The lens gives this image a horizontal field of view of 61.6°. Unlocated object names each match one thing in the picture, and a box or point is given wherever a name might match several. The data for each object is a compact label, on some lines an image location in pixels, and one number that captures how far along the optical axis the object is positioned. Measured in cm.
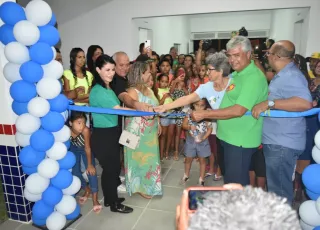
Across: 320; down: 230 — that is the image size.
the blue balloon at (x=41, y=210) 244
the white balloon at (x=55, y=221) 245
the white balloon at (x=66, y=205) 249
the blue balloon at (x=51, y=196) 237
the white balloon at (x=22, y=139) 229
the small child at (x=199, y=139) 348
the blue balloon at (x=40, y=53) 211
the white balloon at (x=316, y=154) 202
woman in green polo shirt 258
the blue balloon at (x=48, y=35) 217
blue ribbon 210
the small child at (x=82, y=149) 276
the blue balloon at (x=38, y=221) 252
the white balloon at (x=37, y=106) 214
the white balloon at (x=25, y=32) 203
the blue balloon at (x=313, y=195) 203
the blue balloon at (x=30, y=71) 209
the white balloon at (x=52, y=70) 224
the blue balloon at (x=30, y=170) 236
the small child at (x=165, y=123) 413
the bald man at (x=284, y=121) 204
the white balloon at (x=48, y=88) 216
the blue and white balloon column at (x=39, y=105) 210
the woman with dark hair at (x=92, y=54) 389
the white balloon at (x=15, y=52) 207
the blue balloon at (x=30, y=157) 223
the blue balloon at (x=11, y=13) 207
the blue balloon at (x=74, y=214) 270
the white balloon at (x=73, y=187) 252
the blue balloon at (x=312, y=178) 194
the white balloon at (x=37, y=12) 209
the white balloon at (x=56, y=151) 233
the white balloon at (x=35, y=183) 229
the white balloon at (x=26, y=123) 216
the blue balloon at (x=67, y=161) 243
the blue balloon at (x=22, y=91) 212
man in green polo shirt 206
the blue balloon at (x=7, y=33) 215
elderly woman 232
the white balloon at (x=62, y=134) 238
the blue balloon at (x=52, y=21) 231
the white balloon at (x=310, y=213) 200
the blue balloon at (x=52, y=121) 223
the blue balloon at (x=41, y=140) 219
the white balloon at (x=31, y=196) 241
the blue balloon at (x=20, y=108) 225
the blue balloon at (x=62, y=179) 238
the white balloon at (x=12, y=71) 218
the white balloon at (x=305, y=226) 209
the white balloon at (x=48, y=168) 228
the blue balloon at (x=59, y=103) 227
